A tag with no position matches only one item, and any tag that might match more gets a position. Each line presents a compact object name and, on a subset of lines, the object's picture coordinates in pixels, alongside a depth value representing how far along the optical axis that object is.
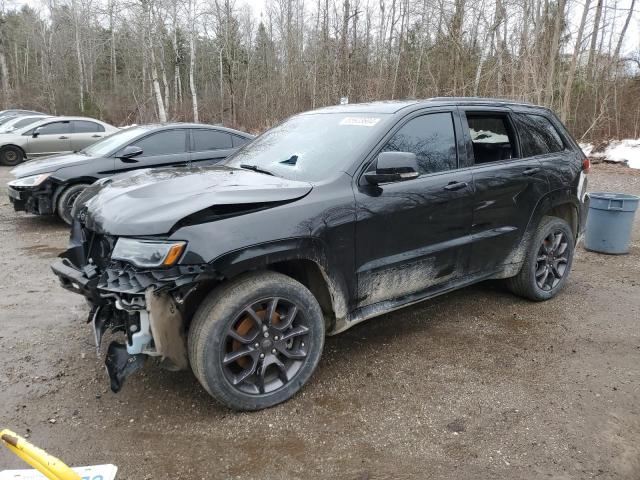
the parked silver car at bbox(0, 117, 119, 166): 14.10
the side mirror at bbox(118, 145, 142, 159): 7.22
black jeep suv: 2.70
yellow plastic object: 2.04
